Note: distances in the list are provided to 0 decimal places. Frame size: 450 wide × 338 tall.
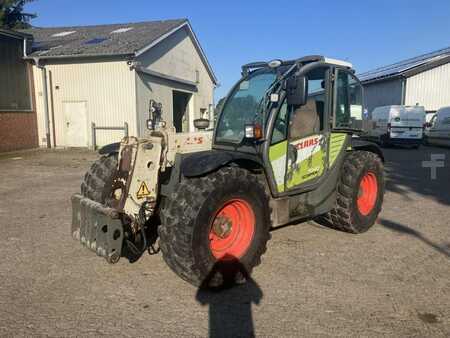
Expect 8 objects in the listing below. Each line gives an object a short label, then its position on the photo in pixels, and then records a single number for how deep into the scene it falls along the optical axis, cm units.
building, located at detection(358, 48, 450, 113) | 2470
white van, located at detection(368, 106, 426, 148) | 1923
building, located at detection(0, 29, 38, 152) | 1538
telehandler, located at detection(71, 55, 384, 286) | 365
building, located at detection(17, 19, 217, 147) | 1622
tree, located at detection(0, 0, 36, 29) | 3136
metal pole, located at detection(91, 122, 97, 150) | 1669
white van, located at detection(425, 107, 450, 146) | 2005
